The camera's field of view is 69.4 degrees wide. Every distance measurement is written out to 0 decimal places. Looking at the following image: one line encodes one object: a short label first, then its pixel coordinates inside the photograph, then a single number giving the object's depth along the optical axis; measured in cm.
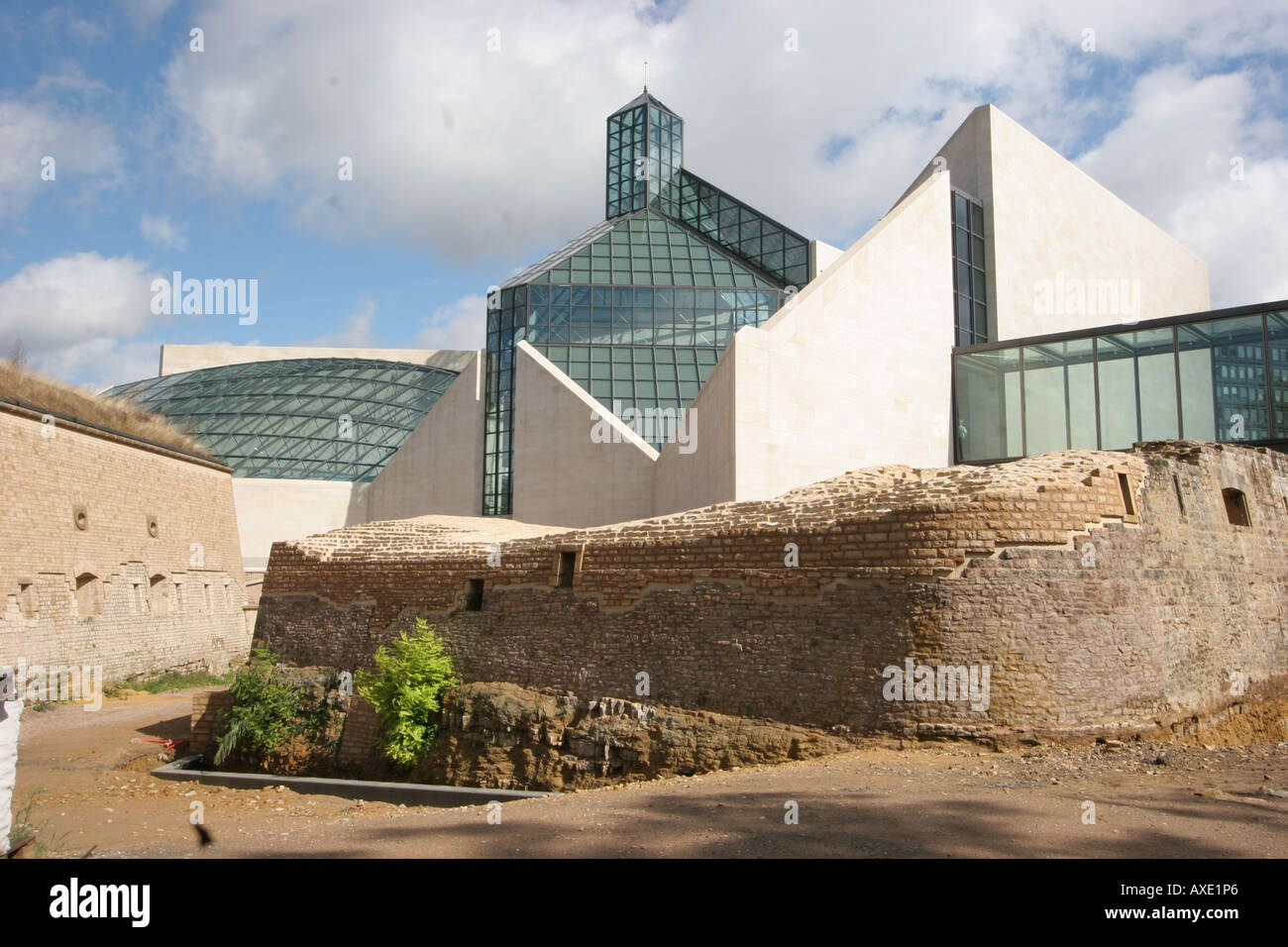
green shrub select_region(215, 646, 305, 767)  1392
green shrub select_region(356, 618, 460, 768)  1258
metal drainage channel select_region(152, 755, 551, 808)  1159
